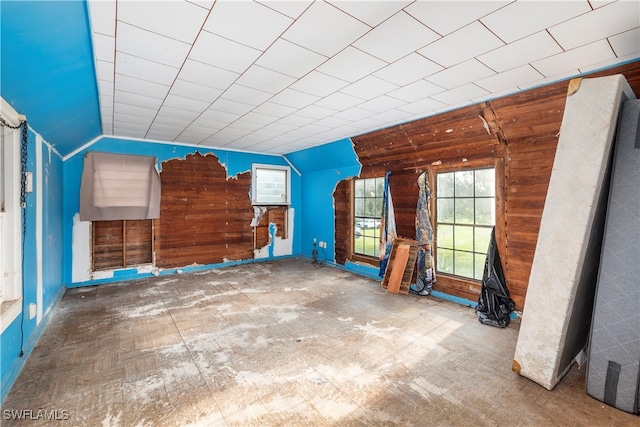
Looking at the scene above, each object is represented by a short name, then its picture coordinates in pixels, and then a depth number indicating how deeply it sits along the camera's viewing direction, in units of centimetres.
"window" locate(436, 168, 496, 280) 393
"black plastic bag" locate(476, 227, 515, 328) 343
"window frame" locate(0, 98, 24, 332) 245
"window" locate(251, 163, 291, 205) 670
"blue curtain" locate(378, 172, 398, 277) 502
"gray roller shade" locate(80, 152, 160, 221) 486
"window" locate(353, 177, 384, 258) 557
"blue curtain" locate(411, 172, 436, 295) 438
